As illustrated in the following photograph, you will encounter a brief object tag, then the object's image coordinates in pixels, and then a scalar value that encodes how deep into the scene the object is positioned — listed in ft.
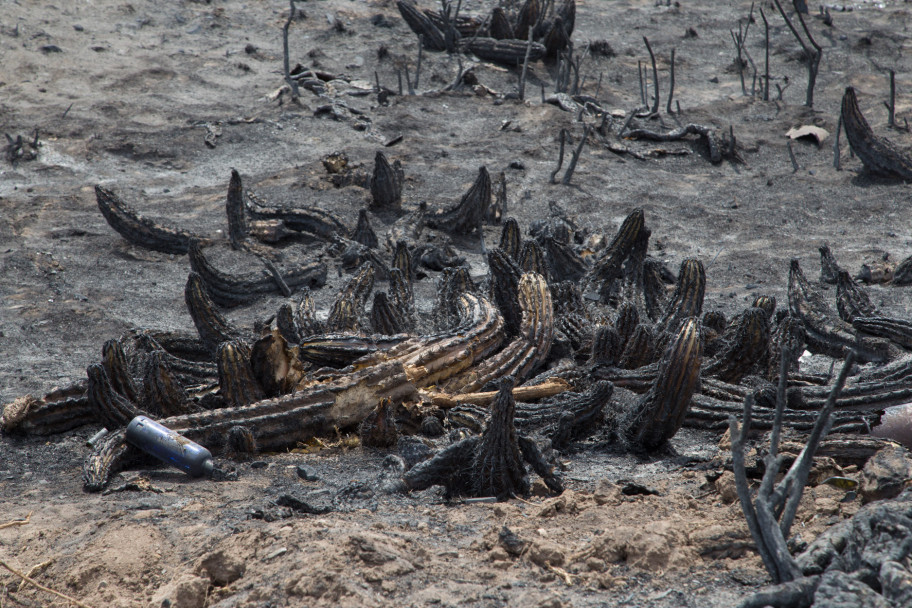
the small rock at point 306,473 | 29.43
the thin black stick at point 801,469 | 17.07
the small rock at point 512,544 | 20.90
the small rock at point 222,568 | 20.80
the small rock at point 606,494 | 25.09
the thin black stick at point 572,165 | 78.52
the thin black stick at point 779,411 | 17.28
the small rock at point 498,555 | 20.78
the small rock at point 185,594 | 20.16
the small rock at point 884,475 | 21.89
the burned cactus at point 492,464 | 26.43
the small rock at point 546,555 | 20.45
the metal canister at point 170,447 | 29.68
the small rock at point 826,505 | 22.35
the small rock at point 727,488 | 24.42
